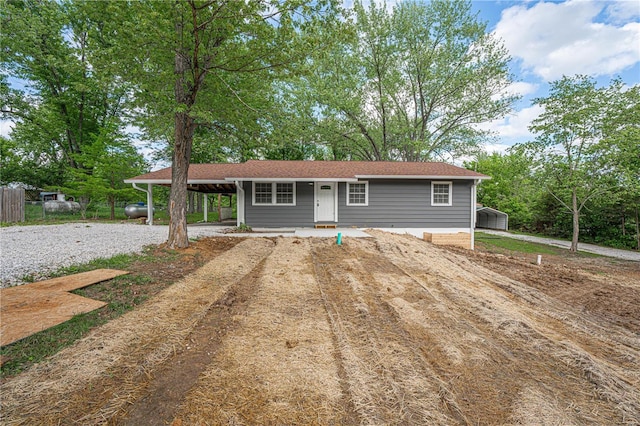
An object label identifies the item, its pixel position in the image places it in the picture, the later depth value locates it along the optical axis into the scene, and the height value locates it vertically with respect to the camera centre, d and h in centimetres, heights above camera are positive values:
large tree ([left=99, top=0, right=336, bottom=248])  438 +298
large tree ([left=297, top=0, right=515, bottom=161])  1573 +856
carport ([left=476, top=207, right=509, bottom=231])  1955 -65
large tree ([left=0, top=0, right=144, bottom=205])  1428 +591
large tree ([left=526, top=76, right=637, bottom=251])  977 +308
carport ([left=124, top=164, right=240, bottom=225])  1102 +119
